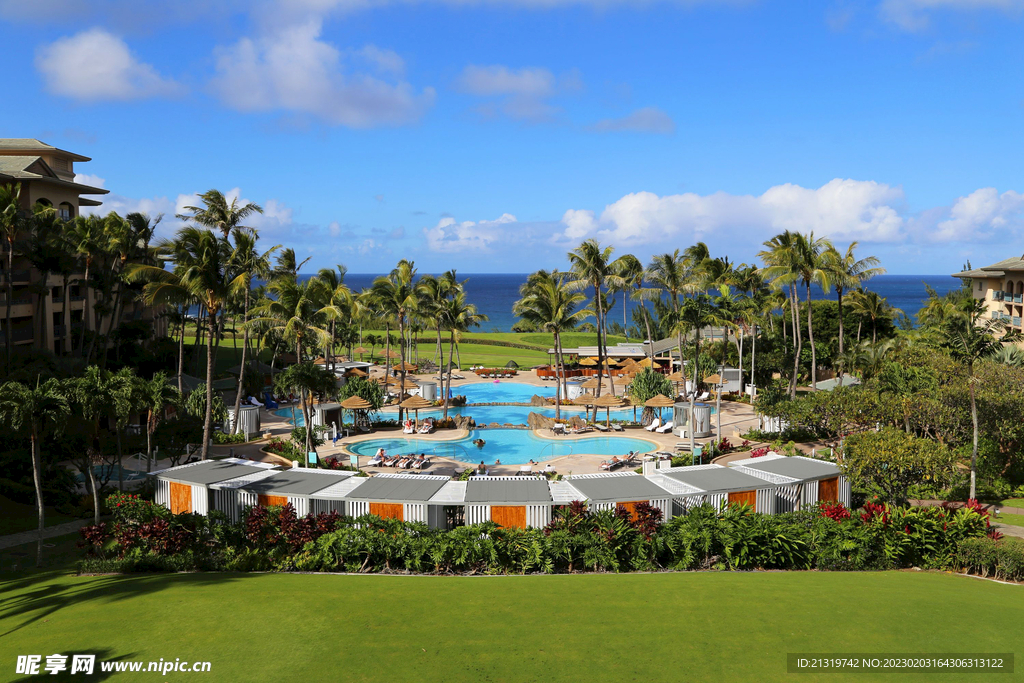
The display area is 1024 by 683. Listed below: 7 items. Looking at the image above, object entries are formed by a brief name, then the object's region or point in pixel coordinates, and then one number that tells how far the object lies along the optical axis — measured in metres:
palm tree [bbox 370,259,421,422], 41.13
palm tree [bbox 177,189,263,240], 34.25
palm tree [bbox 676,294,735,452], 37.19
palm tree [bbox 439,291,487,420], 41.76
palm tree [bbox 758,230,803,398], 38.00
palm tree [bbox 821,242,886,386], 38.16
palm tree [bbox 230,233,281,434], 30.49
